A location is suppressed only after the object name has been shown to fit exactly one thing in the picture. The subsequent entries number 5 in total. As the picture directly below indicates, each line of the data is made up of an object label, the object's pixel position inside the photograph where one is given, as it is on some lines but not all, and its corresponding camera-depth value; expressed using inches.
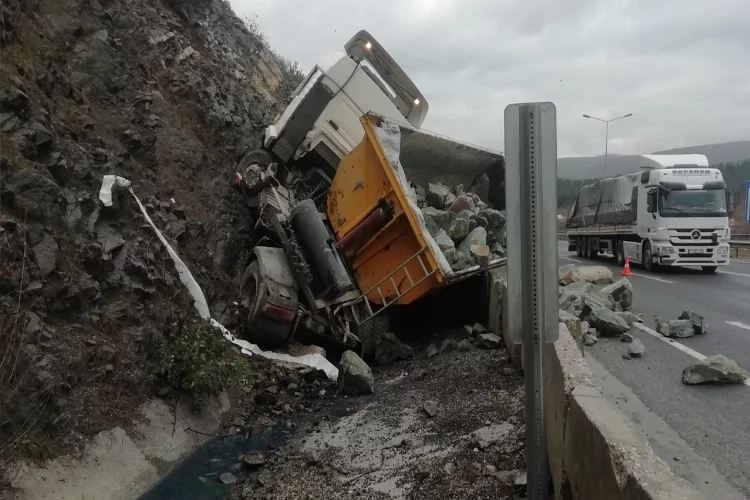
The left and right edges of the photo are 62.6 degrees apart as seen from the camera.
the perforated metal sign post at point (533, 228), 94.5
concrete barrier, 82.9
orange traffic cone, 546.4
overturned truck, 283.6
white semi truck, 556.7
